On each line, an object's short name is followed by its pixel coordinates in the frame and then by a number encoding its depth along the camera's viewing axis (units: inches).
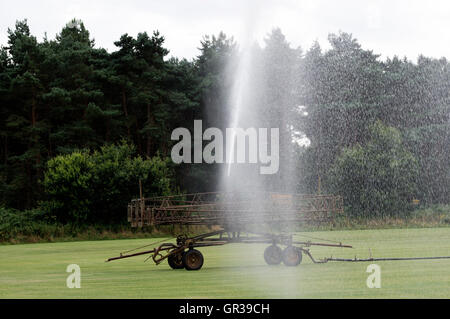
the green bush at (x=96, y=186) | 2487.7
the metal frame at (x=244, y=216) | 976.9
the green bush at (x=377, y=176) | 2827.3
